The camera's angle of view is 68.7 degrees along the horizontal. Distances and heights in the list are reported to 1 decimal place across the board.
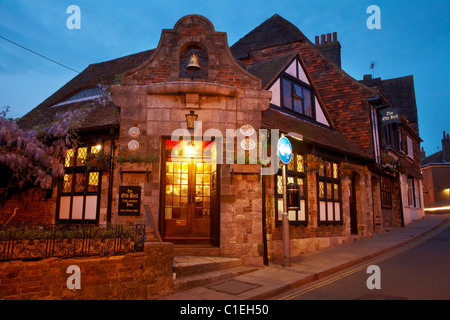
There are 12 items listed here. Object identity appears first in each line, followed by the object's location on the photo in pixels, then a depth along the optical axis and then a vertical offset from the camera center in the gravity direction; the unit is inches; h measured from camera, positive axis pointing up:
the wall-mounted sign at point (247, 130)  342.0 +79.5
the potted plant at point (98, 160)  367.6 +51.6
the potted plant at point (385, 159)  614.2 +89.9
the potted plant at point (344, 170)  497.0 +56.9
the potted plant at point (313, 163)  425.3 +56.8
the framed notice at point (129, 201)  320.2 +5.6
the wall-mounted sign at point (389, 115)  642.5 +180.9
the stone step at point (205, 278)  246.1 -56.3
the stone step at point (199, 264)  264.0 -48.7
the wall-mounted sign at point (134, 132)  333.4 +75.1
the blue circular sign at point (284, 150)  320.2 +56.3
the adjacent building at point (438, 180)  1503.4 +131.7
